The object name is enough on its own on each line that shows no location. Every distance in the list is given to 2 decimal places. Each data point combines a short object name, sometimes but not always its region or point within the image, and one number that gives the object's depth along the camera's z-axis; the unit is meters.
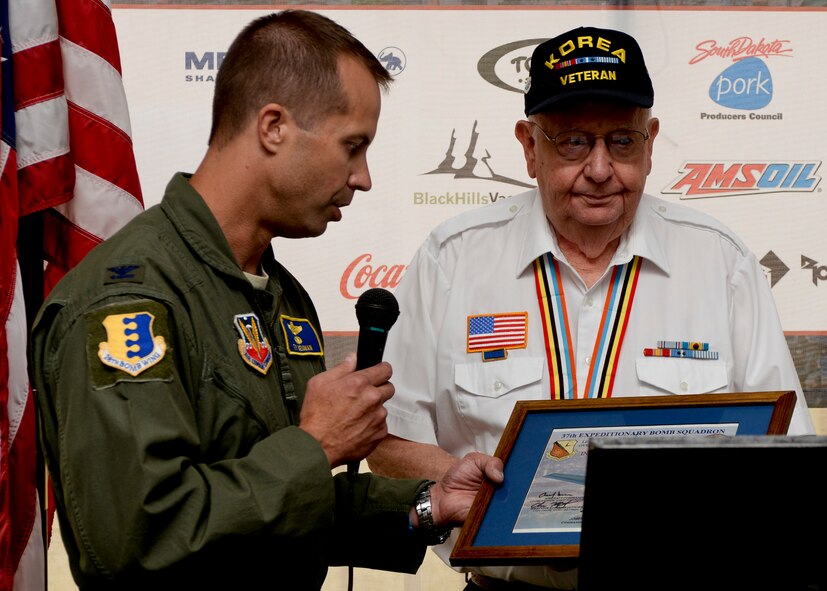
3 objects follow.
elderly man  2.07
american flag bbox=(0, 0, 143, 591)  2.43
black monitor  1.02
